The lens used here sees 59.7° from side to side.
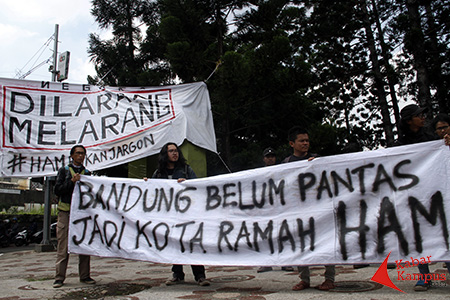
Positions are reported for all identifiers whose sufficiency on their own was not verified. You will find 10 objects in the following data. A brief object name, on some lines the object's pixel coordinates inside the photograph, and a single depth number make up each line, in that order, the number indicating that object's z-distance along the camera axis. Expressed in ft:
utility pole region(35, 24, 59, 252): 33.30
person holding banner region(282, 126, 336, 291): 11.18
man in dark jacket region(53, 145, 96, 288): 13.57
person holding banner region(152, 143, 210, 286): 13.82
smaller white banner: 17.54
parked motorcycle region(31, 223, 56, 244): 53.26
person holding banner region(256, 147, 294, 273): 17.16
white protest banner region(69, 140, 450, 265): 10.24
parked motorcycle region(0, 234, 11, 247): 48.06
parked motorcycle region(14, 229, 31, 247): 50.37
